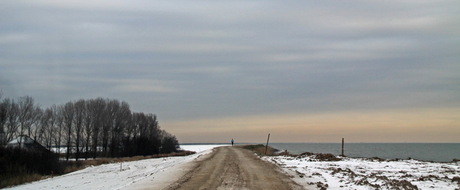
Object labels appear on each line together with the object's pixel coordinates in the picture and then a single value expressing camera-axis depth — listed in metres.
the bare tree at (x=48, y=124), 82.44
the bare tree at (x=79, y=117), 85.00
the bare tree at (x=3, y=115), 68.13
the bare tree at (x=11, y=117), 70.43
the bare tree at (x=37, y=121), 77.64
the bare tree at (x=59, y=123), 84.94
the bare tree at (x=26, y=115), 74.03
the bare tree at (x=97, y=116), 86.56
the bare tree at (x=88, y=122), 85.88
